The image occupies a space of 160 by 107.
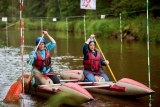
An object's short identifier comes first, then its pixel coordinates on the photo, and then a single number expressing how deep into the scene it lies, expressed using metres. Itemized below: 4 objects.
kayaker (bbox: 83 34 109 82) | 12.44
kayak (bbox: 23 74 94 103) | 10.07
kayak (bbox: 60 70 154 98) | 11.12
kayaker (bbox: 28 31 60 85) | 12.24
